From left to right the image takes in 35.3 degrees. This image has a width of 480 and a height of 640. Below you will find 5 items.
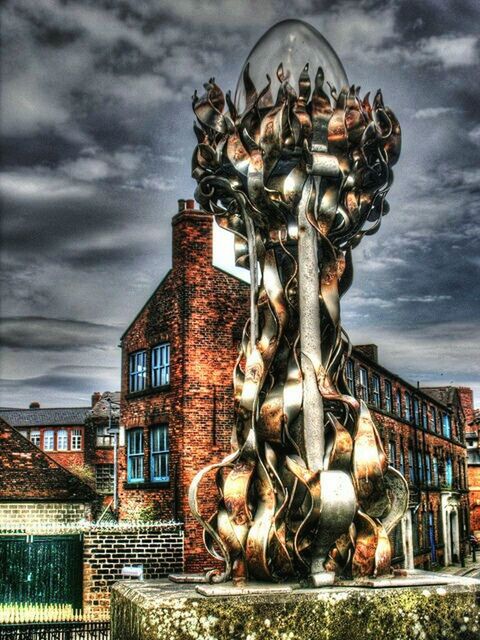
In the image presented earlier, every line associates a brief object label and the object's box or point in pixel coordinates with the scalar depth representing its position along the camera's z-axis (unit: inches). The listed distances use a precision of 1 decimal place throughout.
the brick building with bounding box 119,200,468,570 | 845.8
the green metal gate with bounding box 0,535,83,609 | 708.7
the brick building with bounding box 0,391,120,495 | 2151.3
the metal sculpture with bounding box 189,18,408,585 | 155.3
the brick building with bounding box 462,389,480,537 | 2314.2
